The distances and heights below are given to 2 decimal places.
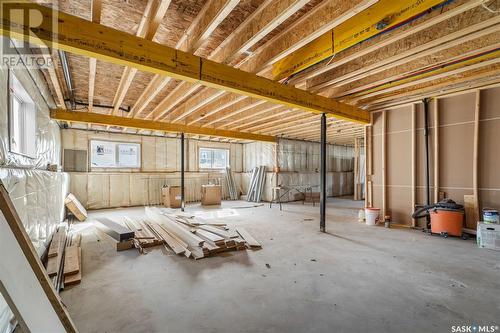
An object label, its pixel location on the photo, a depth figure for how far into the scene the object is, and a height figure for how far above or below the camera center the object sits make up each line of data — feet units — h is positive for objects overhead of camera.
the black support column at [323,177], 15.07 -0.58
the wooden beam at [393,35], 6.73 +4.83
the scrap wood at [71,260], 8.36 -3.81
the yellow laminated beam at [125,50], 6.19 +4.00
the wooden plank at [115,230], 11.84 -3.66
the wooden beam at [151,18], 6.49 +4.84
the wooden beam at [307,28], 6.82 +4.92
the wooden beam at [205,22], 6.65 +4.87
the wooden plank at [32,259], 4.61 -1.93
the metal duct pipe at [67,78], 9.71 +4.77
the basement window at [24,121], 9.09 +2.13
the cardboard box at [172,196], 25.89 -3.21
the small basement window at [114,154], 25.16 +1.64
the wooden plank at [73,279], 7.90 -4.00
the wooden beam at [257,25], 6.73 +4.88
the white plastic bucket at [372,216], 16.83 -3.51
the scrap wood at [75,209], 18.48 -3.36
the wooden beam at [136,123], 16.05 +3.76
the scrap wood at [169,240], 10.95 -3.91
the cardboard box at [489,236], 11.52 -3.45
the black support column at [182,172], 22.90 -0.40
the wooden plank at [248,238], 12.03 -4.02
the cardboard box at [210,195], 27.14 -3.19
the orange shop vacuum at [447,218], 13.39 -2.96
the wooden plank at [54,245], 9.61 -3.68
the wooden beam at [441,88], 11.62 +4.90
